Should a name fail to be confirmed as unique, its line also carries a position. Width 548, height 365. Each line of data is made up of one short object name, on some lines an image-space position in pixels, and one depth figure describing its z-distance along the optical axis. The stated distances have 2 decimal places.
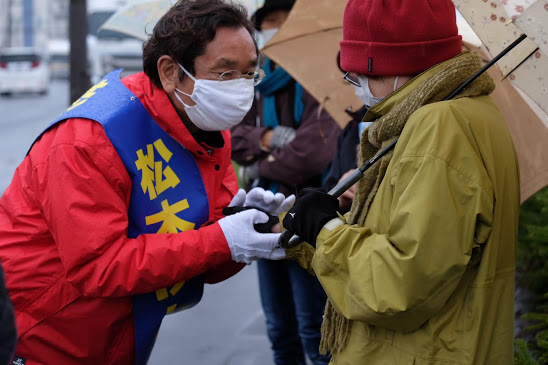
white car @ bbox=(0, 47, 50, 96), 28.09
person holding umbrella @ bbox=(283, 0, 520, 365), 1.90
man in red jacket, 2.43
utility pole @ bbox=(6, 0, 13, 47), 56.44
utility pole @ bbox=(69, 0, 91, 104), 6.79
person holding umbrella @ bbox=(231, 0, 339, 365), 4.03
